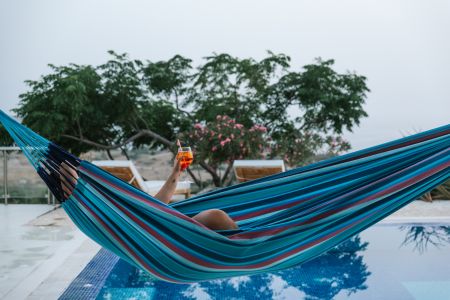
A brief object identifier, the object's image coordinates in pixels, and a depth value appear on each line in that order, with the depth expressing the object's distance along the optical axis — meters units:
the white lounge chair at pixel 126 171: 5.75
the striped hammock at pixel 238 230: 2.01
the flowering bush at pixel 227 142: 7.38
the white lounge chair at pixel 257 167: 6.04
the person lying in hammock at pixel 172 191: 2.02
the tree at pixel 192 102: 8.12
